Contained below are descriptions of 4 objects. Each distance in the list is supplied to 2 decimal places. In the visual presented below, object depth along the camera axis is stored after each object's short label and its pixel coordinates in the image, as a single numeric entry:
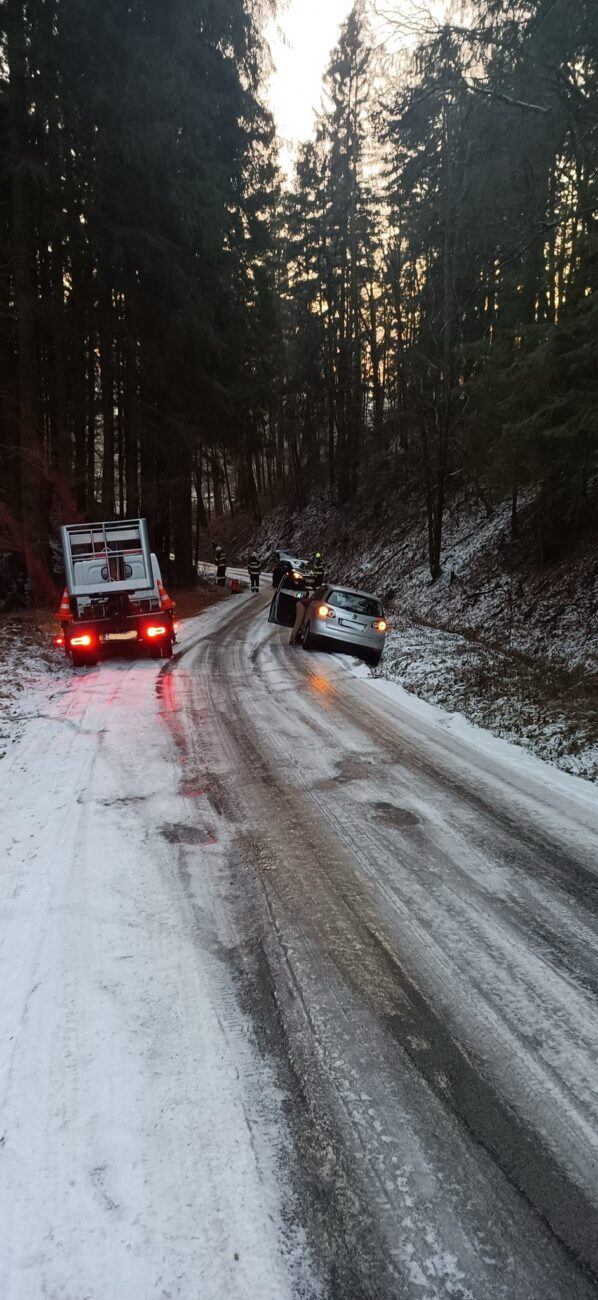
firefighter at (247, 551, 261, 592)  26.77
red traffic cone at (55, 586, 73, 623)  11.24
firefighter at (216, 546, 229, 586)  30.01
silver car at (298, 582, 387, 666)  12.47
